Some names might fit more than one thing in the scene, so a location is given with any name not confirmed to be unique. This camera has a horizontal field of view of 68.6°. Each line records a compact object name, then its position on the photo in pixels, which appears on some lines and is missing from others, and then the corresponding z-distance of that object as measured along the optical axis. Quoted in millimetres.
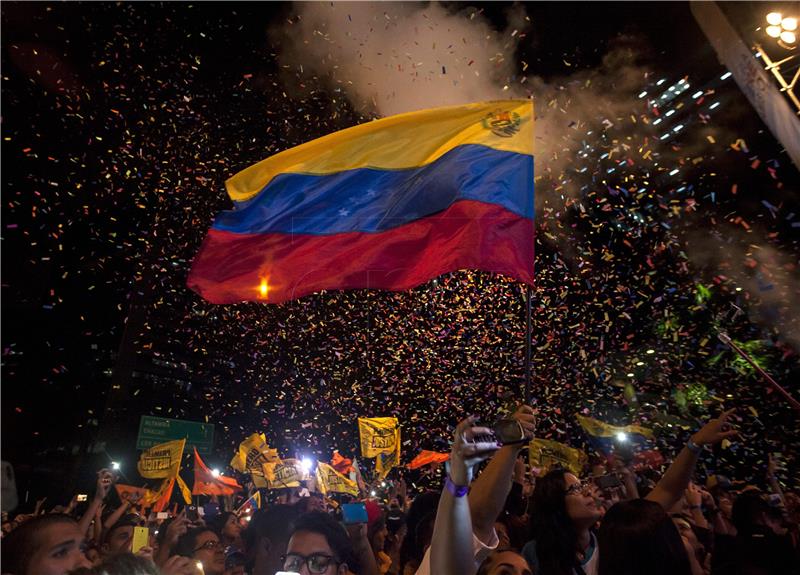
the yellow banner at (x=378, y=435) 14398
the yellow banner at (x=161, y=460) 13016
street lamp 7477
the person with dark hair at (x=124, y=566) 2770
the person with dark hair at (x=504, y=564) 2617
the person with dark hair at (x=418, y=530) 3820
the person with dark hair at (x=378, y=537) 6588
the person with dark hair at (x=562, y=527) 3348
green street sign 23734
